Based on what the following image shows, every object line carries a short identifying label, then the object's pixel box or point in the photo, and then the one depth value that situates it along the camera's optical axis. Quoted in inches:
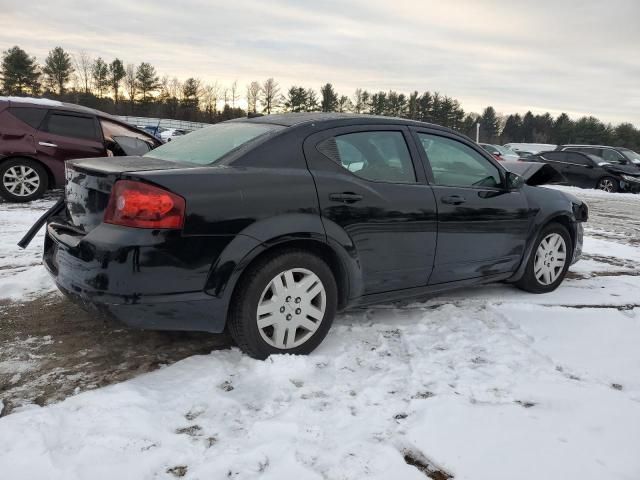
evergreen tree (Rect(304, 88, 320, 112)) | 2807.6
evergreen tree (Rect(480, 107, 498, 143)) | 3757.4
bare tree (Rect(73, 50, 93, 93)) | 2832.2
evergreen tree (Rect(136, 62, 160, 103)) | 2809.8
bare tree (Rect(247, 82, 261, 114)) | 3122.5
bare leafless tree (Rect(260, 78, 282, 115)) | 3110.2
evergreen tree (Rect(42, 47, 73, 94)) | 2674.7
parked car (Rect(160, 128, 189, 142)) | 1337.4
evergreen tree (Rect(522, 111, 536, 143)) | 3553.2
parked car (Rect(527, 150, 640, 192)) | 659.4
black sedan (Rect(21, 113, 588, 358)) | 105.9
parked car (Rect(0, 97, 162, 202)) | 304.2
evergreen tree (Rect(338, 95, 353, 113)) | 2967.5
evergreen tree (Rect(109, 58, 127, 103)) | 2832.2
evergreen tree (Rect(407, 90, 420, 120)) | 2920.3
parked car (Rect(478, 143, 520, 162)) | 835.5
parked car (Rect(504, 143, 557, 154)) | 1323.1
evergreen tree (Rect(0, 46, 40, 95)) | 2469.2
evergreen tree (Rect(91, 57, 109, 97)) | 2832.2
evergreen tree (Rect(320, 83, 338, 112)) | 2878.9
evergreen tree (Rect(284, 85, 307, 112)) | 2812.5
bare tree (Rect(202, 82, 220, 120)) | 2876.5
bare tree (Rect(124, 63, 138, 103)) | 2824.6
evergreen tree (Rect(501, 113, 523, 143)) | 3655.3
